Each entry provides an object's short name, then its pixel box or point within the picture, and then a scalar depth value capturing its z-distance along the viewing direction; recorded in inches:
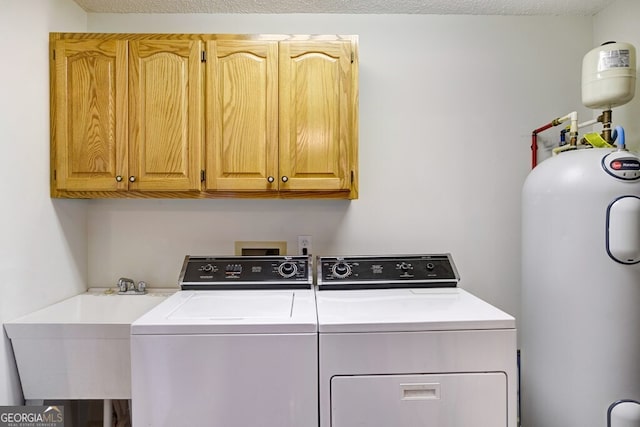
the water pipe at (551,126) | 70.1
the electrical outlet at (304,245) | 81.8
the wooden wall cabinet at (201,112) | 69.1
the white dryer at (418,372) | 49.9
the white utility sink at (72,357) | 58.8
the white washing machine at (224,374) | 49.3
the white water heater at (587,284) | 58.1
